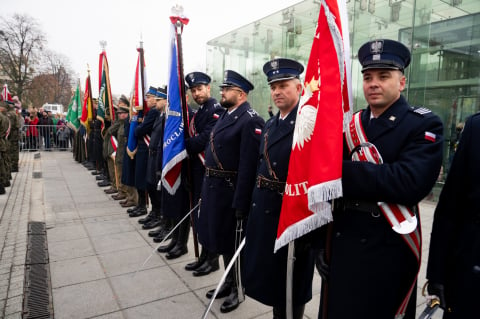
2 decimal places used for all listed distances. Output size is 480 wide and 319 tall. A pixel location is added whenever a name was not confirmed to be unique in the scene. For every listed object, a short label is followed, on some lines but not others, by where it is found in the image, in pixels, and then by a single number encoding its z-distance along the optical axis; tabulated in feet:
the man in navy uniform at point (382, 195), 5.43
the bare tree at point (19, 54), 88.38
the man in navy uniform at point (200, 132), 13.04
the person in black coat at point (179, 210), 14.21
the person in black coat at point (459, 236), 5.02
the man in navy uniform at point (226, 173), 10.77
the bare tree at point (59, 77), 98.32
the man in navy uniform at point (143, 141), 18.37
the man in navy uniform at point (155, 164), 16.83
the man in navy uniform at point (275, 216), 7.94
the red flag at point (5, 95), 33.94
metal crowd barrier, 57.00
